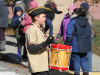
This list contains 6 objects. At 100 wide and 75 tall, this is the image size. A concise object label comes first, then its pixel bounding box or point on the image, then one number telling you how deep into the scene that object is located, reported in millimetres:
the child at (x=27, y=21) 11891
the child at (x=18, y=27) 12878
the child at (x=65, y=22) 11751
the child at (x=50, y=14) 16653
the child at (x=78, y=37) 9083
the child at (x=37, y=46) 6525
